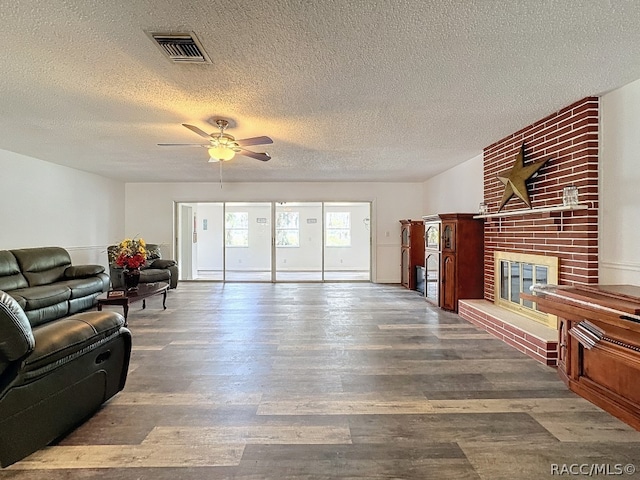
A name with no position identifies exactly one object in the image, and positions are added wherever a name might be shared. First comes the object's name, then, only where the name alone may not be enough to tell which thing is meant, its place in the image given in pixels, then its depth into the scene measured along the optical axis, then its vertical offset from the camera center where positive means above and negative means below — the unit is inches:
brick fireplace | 115.4 +9.6
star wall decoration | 139.2 +26.7
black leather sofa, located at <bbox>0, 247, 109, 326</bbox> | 157.6 -24.3
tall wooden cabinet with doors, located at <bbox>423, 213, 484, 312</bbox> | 186.7 -12.0
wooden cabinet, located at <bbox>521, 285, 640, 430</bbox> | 77.0 -26.7
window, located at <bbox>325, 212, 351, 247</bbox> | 423.8 +11.3
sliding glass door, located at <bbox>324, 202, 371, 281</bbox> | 422.9 -0.3
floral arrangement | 179.9 -9.3
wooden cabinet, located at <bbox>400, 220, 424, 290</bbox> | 269.4 -9.3
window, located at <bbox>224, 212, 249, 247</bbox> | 420.5 +11.3
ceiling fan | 134.3 +39.0
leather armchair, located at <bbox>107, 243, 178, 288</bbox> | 240.8 -24.2
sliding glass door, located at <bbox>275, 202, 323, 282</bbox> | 422.0 -0.2
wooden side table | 159.8 -29.5
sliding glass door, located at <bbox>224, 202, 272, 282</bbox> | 418.6 -1.4
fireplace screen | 135.7 -18.0
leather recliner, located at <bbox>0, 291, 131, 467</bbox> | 61.5 -28.7
